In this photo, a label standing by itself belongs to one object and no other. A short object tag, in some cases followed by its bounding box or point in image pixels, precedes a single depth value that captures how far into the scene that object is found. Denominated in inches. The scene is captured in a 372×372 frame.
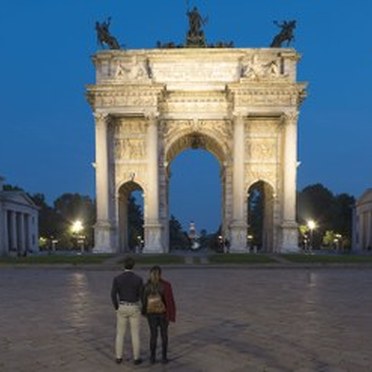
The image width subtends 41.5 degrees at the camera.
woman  315.6
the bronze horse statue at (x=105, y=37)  1894.7
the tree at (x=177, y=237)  4825.3
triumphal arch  1737.2
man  316.2
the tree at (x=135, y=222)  3561.3
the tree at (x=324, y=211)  3521.2
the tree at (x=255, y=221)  3528.8
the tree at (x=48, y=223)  4141.2
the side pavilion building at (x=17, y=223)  2701.8
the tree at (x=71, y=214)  3815.5
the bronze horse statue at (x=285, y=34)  1879.9
